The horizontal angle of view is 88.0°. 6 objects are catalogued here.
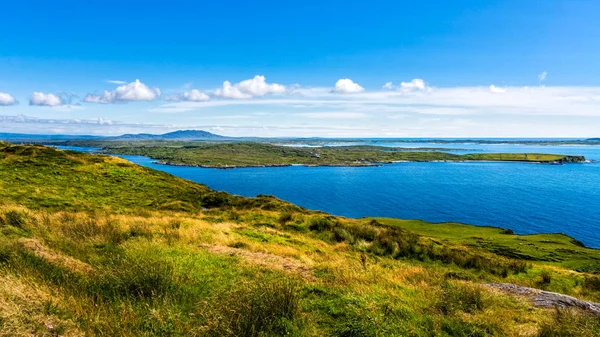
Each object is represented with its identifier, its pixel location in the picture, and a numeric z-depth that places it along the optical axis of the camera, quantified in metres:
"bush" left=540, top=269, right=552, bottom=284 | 15.87
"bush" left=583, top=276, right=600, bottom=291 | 15.52
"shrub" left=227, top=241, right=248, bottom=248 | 15.50
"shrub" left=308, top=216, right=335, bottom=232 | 25.05
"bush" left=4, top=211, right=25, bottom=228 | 14.60
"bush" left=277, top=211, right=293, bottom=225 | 26.36
